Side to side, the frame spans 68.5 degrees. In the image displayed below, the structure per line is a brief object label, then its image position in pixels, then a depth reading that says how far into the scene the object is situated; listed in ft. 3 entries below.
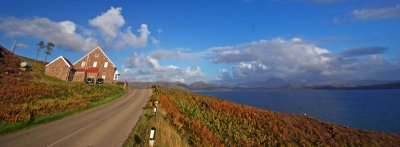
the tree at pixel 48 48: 309.22
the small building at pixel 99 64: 241.96
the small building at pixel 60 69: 218.79
